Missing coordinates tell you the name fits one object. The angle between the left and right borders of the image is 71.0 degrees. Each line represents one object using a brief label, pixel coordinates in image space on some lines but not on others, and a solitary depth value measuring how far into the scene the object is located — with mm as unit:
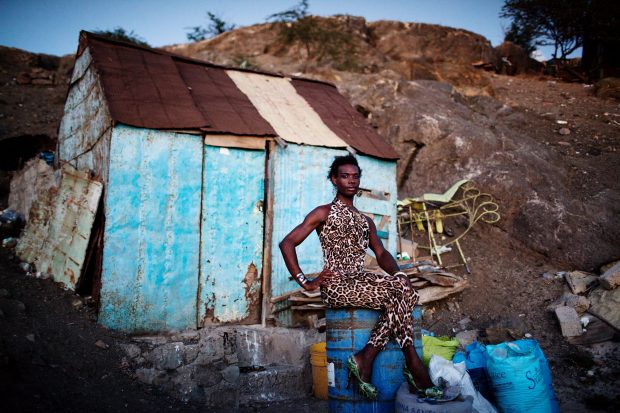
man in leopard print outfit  3234
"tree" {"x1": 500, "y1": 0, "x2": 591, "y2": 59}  17344
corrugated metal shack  5605
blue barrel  3201
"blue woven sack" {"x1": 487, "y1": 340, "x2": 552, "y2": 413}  3695
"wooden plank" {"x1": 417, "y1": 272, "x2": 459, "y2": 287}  6867
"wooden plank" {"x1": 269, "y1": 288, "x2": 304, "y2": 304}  6480
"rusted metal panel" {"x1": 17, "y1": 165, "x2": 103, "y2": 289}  5598
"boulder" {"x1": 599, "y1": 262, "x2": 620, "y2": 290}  5773
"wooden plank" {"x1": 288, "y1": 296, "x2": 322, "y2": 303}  6375
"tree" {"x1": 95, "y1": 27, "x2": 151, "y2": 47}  16891
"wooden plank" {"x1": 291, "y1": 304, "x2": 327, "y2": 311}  6414
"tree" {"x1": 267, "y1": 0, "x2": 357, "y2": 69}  17312
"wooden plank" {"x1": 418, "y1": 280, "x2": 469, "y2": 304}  6973
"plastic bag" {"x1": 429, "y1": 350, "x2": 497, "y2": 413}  3266
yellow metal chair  8195
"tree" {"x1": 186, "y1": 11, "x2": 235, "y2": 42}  20720
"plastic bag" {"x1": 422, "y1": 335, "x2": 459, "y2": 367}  4371
